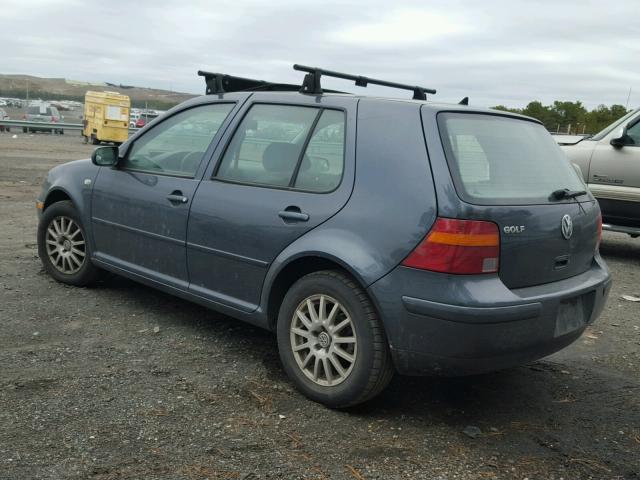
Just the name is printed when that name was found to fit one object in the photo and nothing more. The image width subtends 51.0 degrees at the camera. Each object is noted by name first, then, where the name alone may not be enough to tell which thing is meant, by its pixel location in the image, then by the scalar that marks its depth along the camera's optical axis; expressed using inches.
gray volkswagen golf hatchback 126.7
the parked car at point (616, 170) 324.2
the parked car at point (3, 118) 1388.9
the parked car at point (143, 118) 1653.2
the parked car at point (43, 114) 1546.5
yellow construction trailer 1218.0
